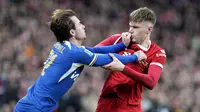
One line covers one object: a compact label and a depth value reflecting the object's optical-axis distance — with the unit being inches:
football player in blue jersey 585.6
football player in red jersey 640.4
